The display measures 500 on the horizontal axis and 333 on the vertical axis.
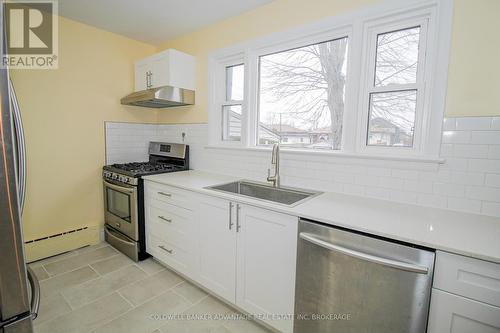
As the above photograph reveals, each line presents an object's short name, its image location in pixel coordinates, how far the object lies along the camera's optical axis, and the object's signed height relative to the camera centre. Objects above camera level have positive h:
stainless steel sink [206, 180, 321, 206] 1.99 -0.42
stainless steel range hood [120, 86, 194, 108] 2.62 +0.47
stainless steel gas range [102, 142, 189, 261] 2.50 -0.63
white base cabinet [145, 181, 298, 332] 1.53 -0.80
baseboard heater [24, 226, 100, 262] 2.48 -1.15
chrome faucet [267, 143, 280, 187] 1.99 -0.20
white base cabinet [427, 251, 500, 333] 0.97 -0.61
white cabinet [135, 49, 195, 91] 2.68 +0.78
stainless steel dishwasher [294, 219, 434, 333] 1.09 -0.68
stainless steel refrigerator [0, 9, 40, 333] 0.72 -0.34
